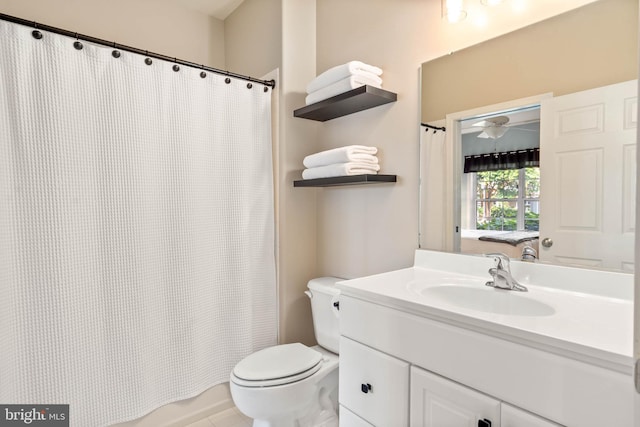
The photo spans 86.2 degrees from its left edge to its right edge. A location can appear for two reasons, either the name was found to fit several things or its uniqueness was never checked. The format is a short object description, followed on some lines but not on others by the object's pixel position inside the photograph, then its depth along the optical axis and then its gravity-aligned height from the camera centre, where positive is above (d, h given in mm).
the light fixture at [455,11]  1430 +813
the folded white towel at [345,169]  1672 +179
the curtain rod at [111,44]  1351 +736
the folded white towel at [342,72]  1637 +656
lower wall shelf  1628 +124
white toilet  1469 -777
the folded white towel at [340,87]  1645 +589
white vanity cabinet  750 -463
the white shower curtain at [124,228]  1390 -103
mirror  1104 +450
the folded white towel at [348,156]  1676 +248
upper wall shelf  1629 +527
